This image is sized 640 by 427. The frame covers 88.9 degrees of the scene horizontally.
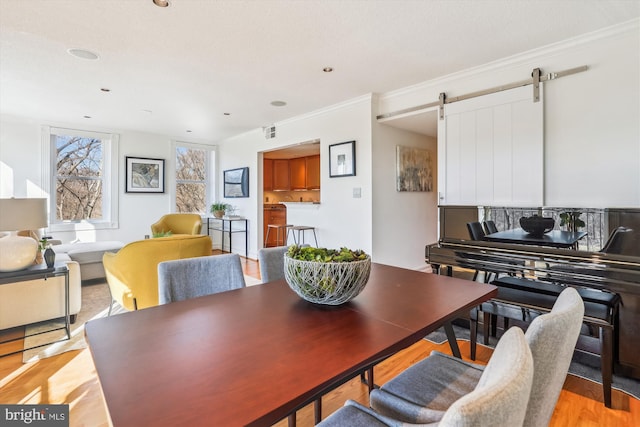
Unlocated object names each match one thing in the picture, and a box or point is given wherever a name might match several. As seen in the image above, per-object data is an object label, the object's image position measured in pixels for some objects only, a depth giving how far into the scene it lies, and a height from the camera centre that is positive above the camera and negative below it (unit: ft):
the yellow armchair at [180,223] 18.84 -0.75
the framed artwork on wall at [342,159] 14.12 +2.26
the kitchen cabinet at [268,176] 26.91 +2.81
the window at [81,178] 18.20 +1.85
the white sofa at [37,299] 8.57 -2.47
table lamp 7.68 -0.38
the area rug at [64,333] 8.03 -3.43
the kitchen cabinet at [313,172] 25.02 +2.94
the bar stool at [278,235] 22.45 -1.72
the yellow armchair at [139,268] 8.23 -1.48
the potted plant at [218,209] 21.24 +0.05
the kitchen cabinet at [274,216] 23.58 -0.47
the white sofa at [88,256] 13.03 -1.85
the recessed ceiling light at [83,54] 9.38 +4.58
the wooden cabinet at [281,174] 27.02 +2.97
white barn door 9.68 +1.91
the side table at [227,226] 20.79 -1.14
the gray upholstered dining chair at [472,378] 2.63 -2.05
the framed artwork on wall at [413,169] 14.65 +1.92
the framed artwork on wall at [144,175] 20.12 +2.21
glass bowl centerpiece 3.93 -0.79
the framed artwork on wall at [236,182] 20.83 +1.82
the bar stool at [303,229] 16.25 -0.97
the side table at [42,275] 7.91 -1.66
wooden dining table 2.20 -1.28
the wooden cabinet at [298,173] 26.09 +3.02
